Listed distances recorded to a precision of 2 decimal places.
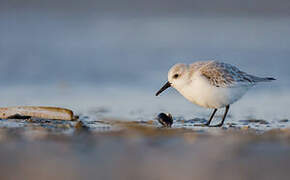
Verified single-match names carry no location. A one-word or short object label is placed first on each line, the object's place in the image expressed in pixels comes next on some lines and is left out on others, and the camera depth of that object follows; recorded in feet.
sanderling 42.96
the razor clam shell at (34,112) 41.14
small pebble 42.10
